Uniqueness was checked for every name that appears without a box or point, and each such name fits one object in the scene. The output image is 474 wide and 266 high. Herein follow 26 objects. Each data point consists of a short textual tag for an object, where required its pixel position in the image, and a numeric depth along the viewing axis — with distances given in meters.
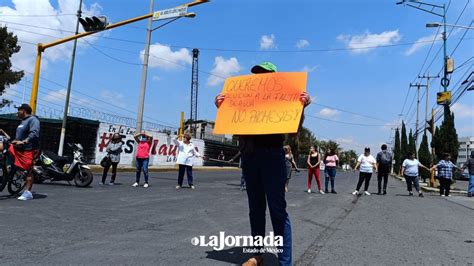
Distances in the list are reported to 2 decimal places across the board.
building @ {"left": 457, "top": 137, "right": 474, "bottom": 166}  99.82
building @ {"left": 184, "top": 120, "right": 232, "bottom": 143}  54.61
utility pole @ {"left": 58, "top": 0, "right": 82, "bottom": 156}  20.56
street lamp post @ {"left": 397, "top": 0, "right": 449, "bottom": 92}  23.44
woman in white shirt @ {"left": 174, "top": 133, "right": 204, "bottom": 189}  12.89
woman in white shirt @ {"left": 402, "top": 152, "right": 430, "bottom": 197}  15.76
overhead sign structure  15.34
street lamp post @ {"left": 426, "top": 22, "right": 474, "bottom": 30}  22.55
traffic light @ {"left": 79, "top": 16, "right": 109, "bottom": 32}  14.59
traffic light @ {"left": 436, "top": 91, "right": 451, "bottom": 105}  22.89
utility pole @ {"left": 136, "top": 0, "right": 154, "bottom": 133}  22.55
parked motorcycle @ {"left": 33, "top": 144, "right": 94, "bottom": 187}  11.55
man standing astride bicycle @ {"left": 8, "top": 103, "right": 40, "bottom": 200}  8.20
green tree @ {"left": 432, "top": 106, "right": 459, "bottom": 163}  23.27
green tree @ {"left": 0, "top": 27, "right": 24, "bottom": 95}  30.66
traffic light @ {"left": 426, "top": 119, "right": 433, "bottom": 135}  27.89
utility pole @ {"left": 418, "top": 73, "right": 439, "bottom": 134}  49.64
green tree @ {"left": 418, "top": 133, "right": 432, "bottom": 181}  32.53
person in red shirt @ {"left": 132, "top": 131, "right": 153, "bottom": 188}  12.96
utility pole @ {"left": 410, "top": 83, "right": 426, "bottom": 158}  55.81
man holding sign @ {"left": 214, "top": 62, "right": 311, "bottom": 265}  3.96
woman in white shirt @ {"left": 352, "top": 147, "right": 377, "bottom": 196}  14.61
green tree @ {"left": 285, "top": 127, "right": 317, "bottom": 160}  86.04
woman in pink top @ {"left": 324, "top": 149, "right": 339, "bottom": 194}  14.69
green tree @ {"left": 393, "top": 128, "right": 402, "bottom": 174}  61.03
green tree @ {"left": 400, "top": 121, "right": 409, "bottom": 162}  55.49
